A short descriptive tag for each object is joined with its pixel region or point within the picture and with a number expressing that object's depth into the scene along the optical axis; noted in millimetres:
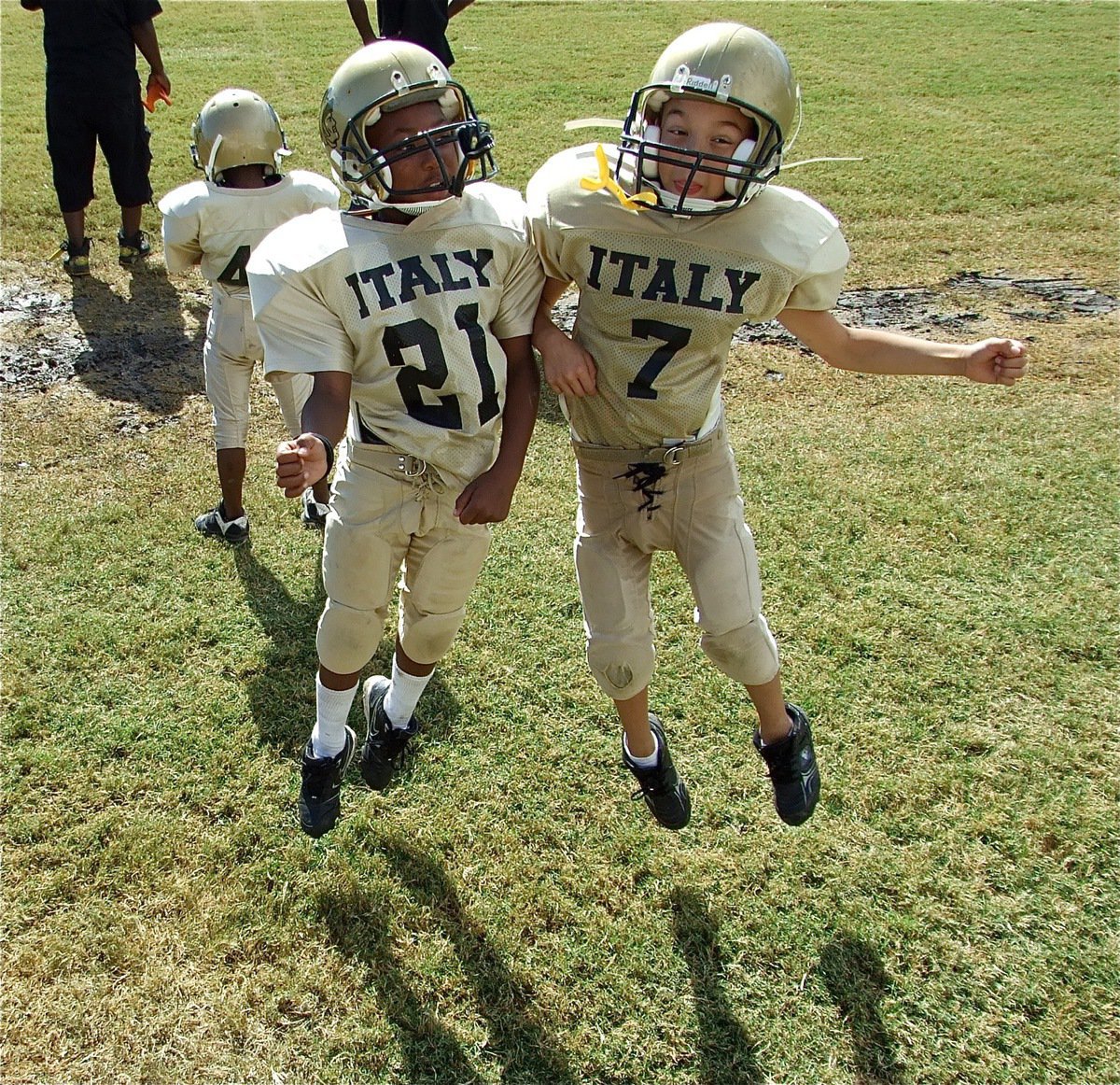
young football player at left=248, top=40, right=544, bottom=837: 2412
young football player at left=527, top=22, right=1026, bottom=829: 2346
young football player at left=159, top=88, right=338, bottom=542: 3902
